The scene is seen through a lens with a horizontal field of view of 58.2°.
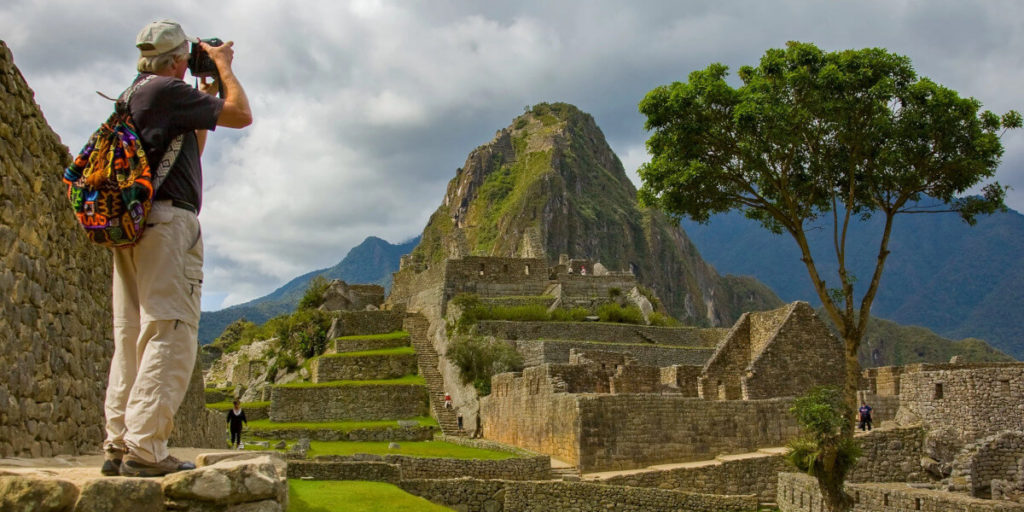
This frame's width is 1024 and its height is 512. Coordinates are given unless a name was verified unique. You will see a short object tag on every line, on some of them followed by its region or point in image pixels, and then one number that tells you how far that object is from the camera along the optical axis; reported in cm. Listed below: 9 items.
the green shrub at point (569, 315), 3559
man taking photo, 507
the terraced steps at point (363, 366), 3456
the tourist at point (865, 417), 2220
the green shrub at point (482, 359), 3003
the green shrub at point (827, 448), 1653
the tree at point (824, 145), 1941
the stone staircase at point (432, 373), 3014
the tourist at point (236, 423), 2036
